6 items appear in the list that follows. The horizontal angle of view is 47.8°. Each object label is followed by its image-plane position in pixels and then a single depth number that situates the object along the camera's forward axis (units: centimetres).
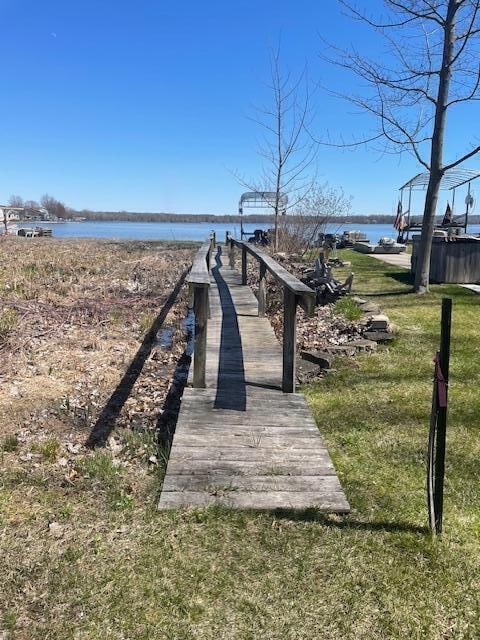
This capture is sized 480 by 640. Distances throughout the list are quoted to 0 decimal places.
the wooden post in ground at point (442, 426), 271
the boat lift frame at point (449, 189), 2282
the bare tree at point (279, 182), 1712
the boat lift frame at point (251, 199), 2450
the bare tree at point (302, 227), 1892
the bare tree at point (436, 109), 966
